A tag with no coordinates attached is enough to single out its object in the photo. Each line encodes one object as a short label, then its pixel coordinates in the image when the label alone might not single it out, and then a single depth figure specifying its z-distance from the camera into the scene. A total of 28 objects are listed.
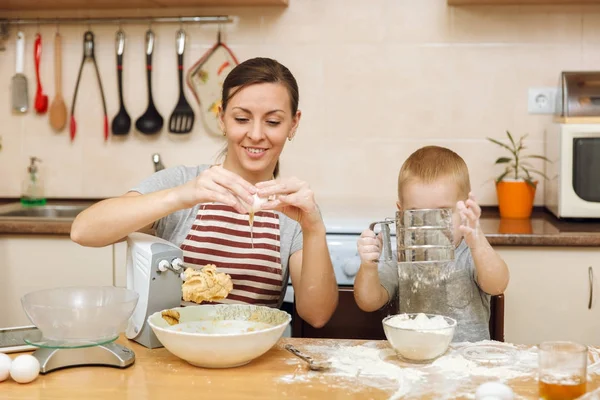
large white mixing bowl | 1.24
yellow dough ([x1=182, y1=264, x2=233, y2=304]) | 1.47
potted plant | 2.58
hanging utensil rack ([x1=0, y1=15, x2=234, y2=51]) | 2.84
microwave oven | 2.42
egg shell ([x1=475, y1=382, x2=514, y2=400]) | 1.09
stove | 2.26
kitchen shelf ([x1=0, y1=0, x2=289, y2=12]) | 2.76
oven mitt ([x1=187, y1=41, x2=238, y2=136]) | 2.85
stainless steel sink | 2.80
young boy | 1.68
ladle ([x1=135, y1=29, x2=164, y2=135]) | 2.88
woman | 1.48
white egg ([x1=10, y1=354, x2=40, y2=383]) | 1.20
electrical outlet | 2.74
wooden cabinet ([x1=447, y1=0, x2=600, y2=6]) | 2.66
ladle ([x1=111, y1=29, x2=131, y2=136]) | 2.89
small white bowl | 1.28
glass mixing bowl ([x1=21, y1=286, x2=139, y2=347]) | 1.25
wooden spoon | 2.94
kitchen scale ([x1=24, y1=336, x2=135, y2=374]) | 1.26
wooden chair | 2.16
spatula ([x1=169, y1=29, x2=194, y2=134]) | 2.86
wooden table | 1.16
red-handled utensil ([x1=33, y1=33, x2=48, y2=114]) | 2.93
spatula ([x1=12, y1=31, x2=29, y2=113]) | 2.95
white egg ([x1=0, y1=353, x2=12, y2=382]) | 1.22
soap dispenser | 2.87
